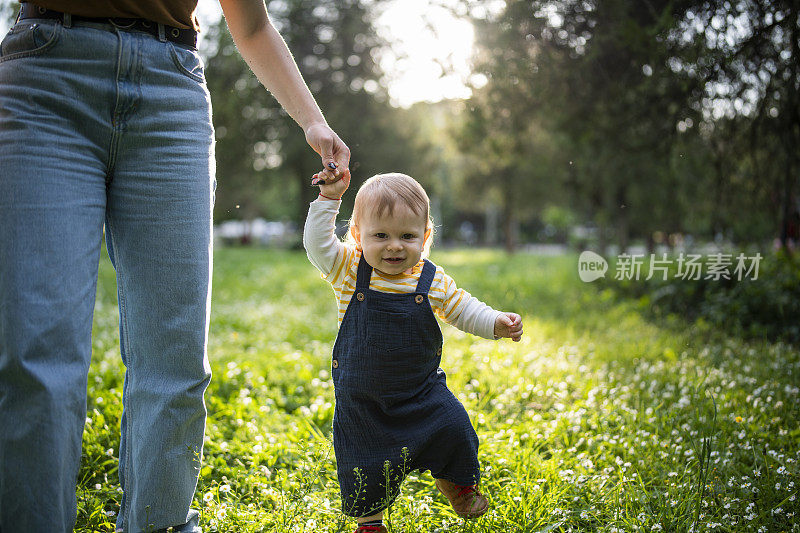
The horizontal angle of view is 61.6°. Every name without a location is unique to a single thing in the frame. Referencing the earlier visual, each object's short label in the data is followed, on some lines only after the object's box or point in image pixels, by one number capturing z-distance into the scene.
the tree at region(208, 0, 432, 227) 12.59
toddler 2.30
